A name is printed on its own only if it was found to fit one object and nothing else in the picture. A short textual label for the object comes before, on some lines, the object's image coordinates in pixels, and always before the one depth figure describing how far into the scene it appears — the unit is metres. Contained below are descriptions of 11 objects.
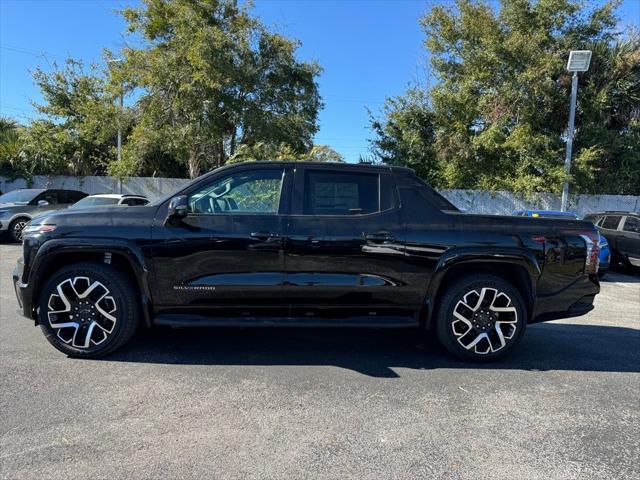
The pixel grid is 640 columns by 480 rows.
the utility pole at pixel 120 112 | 18.19
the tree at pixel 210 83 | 16.53
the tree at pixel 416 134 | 18.75
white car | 11.80
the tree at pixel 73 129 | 19.34
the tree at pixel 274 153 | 16.33
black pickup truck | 4.30
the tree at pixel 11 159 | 19.97
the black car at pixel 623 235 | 11.58
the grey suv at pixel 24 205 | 13.12
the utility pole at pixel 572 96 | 13.51
